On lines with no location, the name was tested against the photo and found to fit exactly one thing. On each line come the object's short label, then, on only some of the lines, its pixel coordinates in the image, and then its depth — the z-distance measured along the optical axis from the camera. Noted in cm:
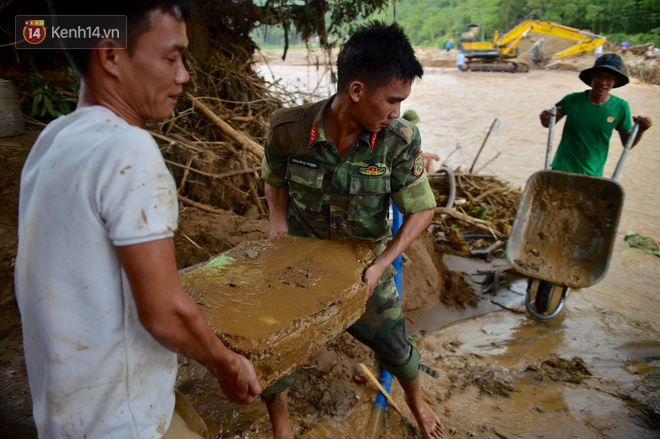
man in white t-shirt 86
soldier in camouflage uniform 193
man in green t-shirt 391
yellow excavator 1962
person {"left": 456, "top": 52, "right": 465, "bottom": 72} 2282
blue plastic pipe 255
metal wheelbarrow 375
